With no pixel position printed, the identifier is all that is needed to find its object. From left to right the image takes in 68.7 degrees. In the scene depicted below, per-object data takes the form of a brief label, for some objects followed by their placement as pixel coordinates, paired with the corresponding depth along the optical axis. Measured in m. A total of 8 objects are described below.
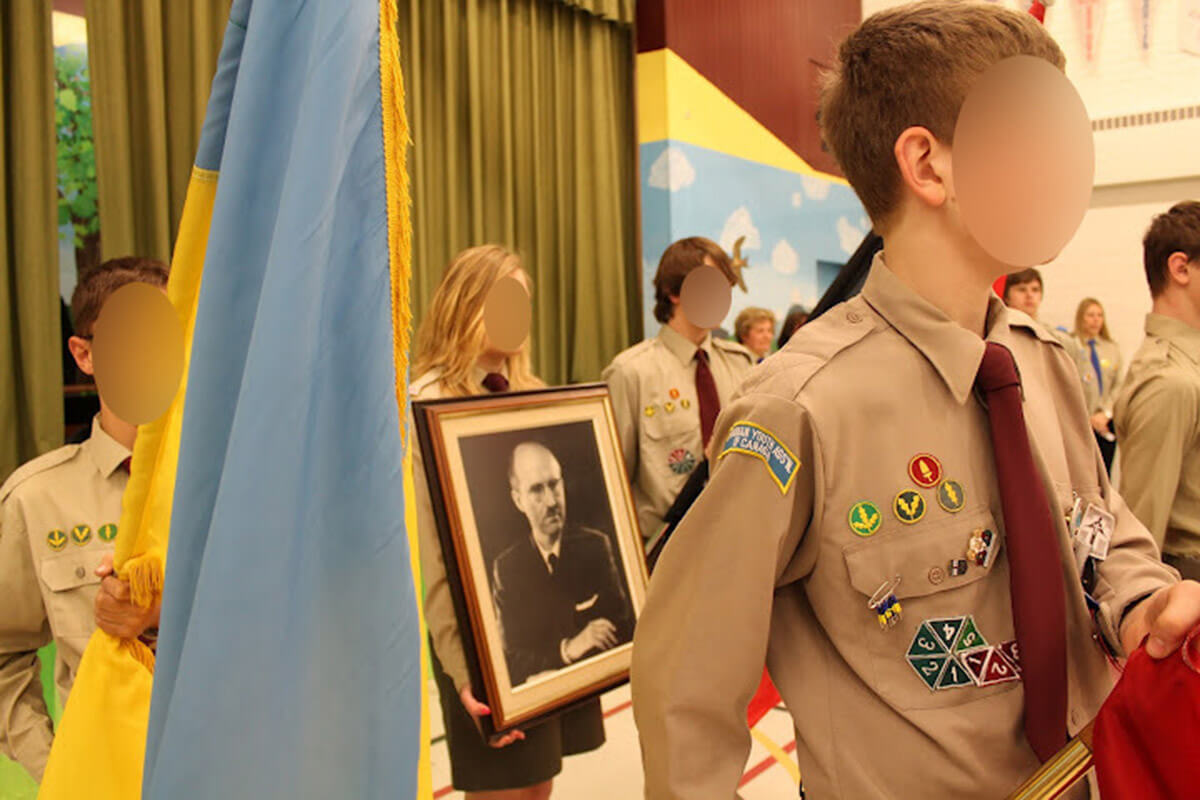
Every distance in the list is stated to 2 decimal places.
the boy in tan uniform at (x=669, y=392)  2.89
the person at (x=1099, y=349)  7.12
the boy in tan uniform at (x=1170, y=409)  2.22
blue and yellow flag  0.85
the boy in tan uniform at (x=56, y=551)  1.55
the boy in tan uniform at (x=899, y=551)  0.94
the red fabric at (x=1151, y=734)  0.78
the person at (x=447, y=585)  1.85
